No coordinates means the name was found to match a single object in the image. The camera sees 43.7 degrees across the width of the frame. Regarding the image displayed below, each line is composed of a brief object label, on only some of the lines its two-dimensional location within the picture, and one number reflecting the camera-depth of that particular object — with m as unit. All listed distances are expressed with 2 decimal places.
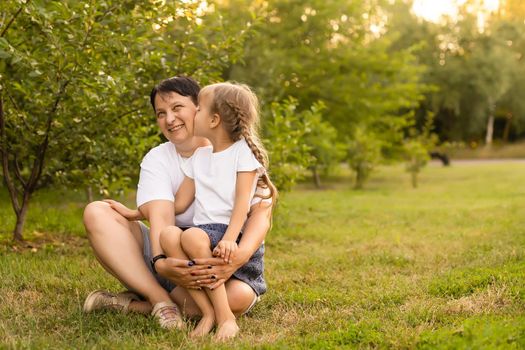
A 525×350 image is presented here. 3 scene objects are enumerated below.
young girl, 3.25
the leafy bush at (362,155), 14.12
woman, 3.27
